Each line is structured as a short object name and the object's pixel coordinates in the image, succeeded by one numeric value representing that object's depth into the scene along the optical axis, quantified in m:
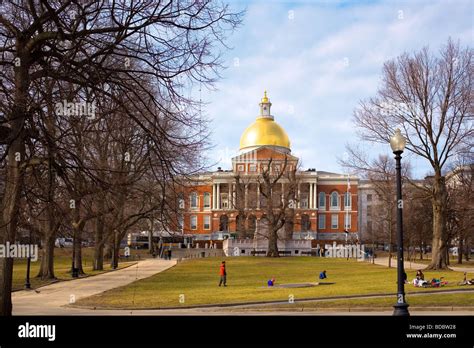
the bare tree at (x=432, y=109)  39.47
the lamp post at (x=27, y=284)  30.16
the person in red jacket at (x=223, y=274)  30.40
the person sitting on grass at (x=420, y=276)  25.77
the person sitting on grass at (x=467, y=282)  25.42
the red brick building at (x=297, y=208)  109.00
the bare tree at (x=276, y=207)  66.31
